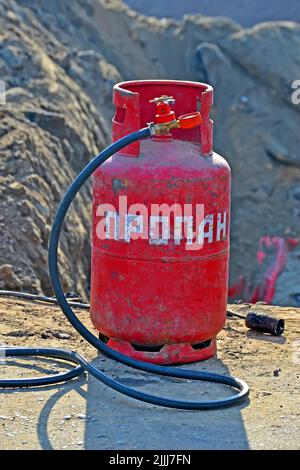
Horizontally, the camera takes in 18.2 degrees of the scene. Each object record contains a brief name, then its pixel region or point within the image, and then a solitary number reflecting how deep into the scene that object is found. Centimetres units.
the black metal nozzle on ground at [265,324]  589
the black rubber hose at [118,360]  458
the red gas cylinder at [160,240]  498
